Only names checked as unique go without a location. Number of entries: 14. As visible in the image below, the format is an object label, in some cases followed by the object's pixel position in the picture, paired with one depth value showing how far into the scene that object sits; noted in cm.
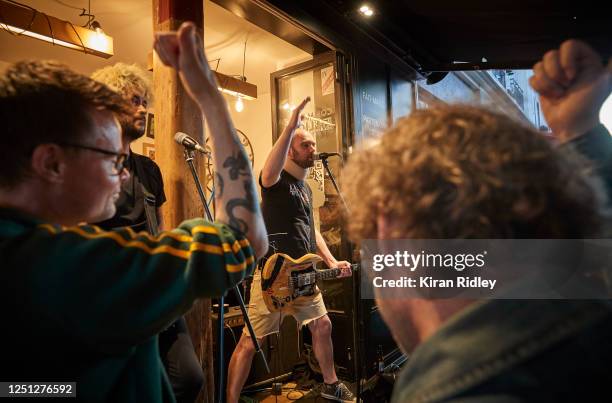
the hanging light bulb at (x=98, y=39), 294
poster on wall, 347
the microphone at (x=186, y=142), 187
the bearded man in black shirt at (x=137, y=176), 169
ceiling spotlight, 319
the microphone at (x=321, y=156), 275
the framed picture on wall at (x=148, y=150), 430
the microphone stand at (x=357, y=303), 322
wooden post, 208
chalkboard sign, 357
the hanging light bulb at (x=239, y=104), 424
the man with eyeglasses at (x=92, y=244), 61
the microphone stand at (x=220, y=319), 173
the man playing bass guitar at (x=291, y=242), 252
